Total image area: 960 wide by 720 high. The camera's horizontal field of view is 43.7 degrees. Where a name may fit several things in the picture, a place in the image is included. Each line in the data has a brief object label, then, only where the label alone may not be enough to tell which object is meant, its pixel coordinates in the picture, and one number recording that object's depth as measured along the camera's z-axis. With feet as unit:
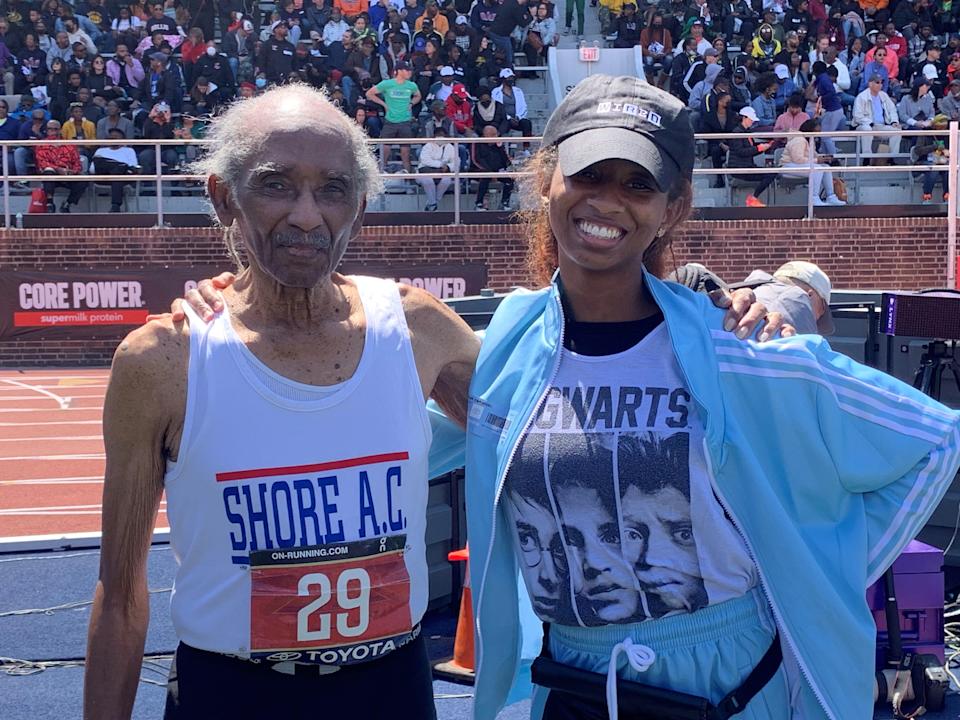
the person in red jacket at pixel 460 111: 59.67
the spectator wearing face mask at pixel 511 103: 60.44
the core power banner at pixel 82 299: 53.88
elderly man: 7.02
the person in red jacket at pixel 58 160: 55.77
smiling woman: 6.81
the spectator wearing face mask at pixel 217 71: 63.87
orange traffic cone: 16.62
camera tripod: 20.03
